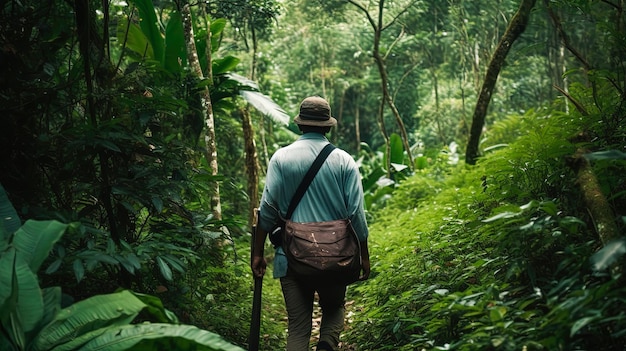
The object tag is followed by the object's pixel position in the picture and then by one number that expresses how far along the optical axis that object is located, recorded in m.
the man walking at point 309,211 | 4.41
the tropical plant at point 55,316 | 3.11
